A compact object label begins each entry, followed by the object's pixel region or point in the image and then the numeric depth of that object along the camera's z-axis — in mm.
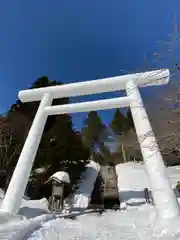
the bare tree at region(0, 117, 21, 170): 5883
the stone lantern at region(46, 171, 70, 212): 3969
